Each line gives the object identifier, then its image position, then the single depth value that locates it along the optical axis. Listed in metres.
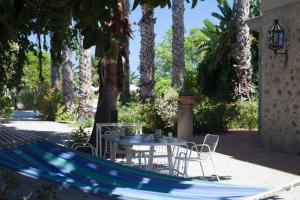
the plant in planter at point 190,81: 21.57
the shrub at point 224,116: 16.19
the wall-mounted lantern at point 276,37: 10.70
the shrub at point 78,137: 10.61
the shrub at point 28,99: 36.44
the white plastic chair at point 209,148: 7.36
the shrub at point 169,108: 15.16
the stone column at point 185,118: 14.15
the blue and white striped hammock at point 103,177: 4.22
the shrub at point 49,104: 23.12
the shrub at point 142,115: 15.94
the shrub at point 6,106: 16.83
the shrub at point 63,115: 22.86
